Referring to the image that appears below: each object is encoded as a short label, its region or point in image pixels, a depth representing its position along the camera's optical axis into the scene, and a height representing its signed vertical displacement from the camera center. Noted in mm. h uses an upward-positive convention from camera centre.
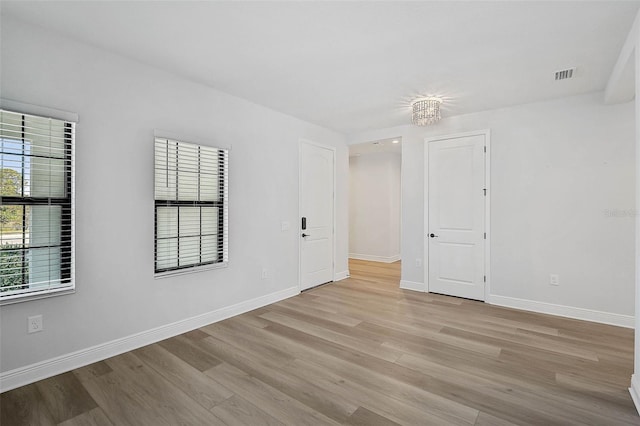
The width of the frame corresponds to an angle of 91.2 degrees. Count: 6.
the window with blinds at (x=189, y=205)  3041 +82
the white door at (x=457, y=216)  4289 -33
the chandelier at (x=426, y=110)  3680 +1230
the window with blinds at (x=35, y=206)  2182 +54
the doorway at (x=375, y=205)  7434 +214
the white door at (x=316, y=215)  4750 -23
